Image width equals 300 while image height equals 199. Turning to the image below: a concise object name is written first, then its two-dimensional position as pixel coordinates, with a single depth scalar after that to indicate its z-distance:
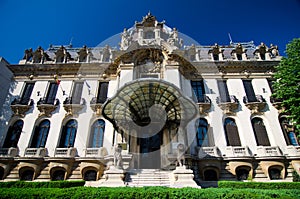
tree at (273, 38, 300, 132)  14.82
